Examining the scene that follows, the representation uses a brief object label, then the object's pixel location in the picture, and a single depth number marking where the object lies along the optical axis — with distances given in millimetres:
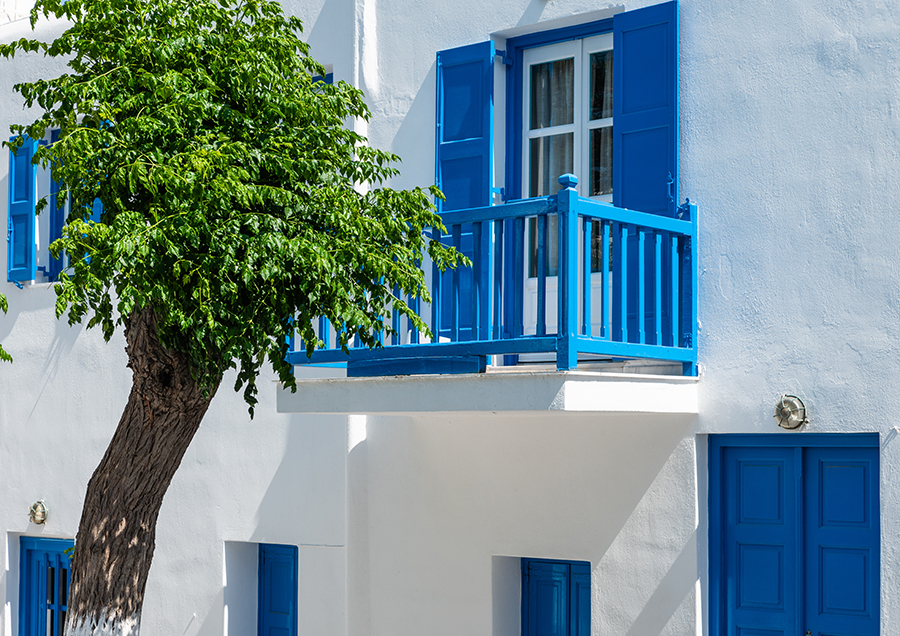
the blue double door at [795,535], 6926
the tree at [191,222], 5664
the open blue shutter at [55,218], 10797
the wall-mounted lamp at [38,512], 10703
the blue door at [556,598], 8047
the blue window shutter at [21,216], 10891
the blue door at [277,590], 9562
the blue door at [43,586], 10680
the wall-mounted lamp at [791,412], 7031
